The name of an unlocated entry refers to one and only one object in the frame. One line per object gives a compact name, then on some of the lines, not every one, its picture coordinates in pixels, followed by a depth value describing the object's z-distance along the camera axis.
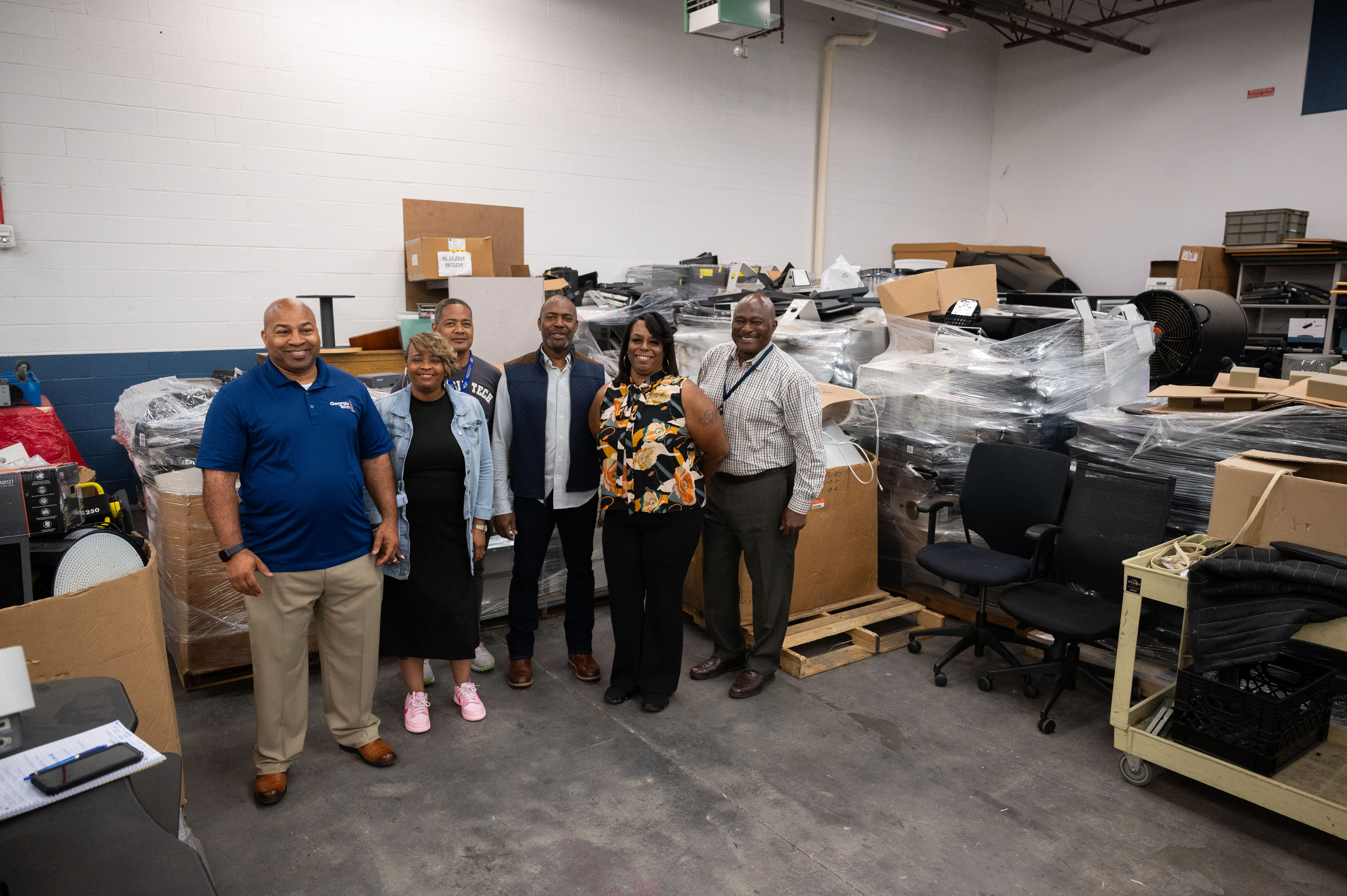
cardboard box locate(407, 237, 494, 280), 4.96
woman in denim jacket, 2.52
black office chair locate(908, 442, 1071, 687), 3.10
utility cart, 2.10
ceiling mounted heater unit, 5.48
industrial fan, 3.88
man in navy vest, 2.82
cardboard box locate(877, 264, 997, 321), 4.40
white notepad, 1.13
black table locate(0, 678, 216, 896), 1.08
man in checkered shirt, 2.81
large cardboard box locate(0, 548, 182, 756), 1.84
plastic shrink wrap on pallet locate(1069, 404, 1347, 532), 2.80
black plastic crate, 2.21
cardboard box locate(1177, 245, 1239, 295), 6.92
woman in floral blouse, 2.63
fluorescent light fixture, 6.59
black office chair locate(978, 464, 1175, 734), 2.78
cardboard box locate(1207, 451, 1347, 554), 2.21
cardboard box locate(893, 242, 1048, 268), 7.89
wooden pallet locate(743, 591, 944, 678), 3.24
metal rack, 6.39
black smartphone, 1.15
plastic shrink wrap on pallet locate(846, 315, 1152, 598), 3.66
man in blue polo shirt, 2.11
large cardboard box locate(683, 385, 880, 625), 3.53
